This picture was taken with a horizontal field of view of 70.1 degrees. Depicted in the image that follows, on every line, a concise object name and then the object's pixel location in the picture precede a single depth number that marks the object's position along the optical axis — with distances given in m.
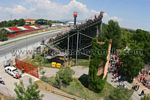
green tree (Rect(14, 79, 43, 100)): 13.69
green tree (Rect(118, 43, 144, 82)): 26.31
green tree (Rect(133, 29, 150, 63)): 33.78
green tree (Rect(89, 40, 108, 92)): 22.29
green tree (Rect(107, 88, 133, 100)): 19.05
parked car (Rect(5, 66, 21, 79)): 21.31
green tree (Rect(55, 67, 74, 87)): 21.33
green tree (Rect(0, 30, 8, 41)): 37.68
